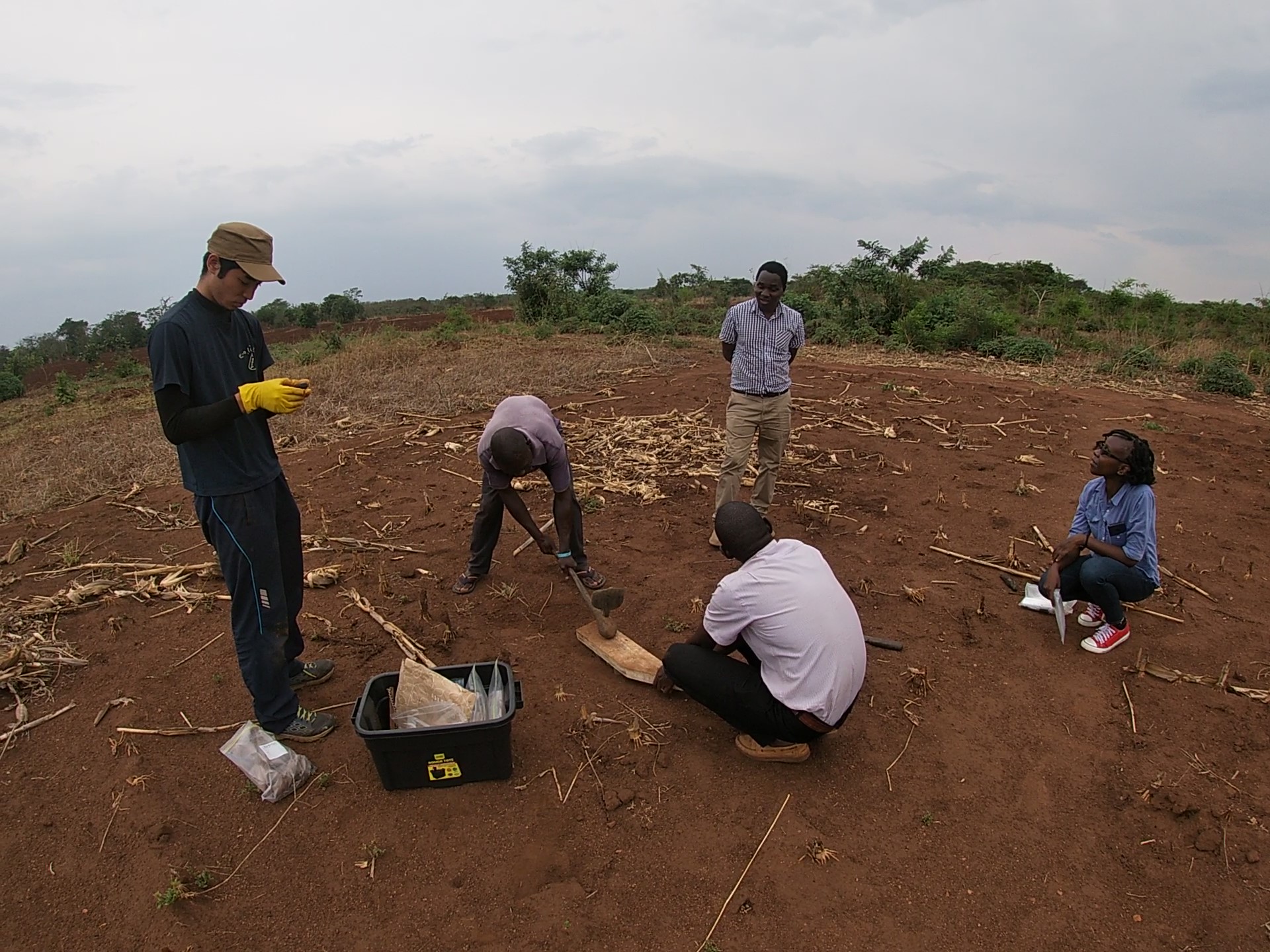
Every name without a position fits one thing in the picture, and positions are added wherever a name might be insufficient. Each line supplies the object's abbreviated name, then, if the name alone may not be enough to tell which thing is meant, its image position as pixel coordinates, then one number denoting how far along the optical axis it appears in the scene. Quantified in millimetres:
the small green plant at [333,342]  15000
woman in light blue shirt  3537
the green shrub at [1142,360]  10734
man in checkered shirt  4621
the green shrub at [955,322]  12633
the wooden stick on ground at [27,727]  3139
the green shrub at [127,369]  17602
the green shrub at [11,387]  18391
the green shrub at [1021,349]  11602
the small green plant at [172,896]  2354
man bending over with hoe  3557
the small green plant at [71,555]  4676
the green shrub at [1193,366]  10359
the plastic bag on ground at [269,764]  2756
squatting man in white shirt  2631
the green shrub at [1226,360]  9867
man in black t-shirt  2447
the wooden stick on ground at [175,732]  3121
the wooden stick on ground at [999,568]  4480
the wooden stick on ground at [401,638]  3609
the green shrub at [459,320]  17250
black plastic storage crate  2586
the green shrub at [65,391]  14586
